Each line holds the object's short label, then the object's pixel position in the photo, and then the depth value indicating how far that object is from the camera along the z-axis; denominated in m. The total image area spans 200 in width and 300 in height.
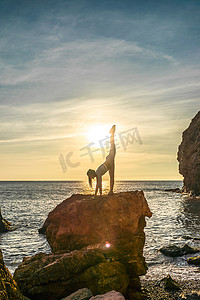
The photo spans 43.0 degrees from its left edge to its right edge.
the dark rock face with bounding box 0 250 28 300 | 7.20
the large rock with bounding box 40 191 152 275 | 12.16
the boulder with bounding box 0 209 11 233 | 32.25
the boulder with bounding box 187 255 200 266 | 17.12
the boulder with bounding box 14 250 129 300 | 9.66
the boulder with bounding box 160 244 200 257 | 19.44
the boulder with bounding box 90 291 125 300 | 8.86
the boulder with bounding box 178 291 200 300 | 12.07
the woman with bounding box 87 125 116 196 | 13.22
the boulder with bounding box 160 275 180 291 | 13.05
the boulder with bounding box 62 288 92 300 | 8.98
